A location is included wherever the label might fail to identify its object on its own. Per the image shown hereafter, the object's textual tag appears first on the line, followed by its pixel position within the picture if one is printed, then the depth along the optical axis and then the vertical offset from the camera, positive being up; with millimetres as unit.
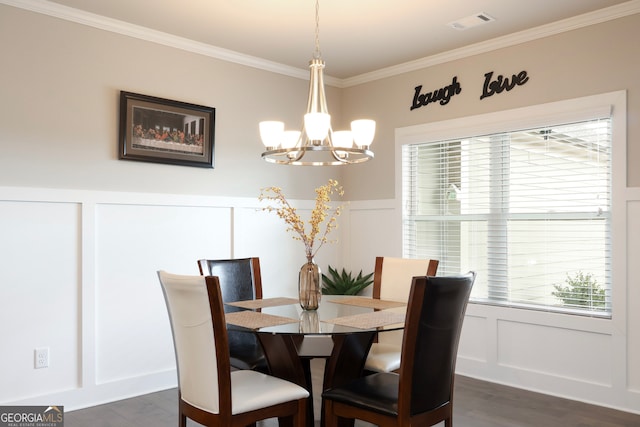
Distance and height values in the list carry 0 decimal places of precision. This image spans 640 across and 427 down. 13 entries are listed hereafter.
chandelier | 2668 +404
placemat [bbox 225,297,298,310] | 3102 -502
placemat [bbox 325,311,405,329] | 2480 -486
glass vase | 2891 -368
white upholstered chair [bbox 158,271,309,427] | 2215 -652
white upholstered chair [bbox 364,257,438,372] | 3230 -417
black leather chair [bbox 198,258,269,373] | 3078 -469
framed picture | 3871 +596
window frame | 3574 +655
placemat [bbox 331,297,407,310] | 3064 -497
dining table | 2420 -497
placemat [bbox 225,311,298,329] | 2496 -490
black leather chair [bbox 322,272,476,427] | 2199 -645
